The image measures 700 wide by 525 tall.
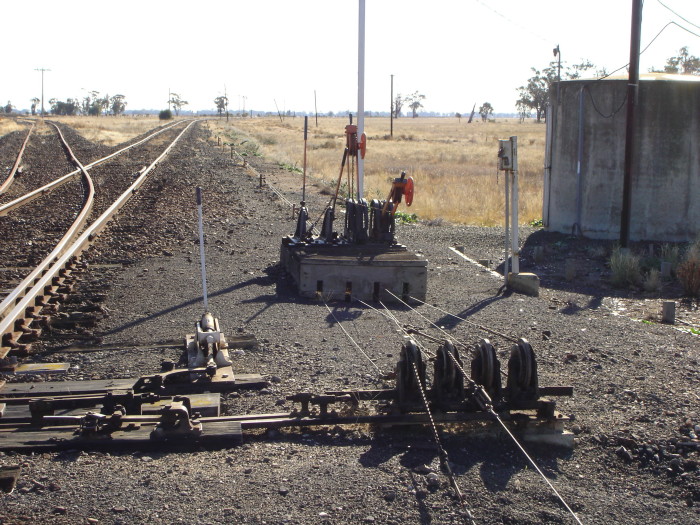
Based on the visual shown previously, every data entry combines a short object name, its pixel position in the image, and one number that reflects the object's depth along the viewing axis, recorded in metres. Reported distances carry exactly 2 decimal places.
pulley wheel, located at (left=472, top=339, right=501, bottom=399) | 5.21
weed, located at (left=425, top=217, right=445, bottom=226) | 17.67
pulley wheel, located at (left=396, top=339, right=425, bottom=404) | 5.08
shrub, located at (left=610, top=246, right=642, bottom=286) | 12.62
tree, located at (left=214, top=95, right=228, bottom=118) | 165.93
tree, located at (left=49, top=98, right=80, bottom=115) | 171.00
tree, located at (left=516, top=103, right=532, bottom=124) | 129.25
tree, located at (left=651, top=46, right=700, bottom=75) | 88.00
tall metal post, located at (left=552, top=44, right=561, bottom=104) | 19.14
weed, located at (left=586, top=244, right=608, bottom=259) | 14.95
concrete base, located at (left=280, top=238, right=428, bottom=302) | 9.13
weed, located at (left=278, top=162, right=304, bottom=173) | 30.17
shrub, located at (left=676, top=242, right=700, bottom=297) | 11.86
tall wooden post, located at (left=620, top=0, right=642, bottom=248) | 14.21
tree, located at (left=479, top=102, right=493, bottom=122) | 163.00
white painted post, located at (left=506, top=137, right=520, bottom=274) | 10.57
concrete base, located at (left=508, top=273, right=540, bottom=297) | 10.44
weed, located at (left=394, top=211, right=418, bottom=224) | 17.66
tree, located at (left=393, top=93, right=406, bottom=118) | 191.88
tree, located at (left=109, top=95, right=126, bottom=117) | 193.10
